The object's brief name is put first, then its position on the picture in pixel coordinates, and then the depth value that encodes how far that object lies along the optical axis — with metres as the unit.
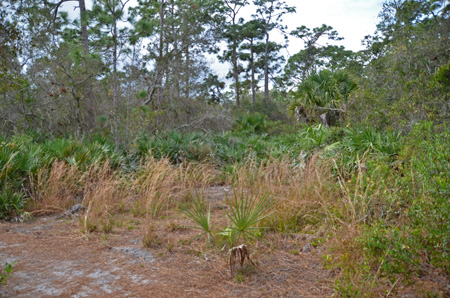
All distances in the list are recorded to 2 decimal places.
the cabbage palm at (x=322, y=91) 13.66
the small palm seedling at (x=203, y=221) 4.65
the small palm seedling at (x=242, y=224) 4.41
